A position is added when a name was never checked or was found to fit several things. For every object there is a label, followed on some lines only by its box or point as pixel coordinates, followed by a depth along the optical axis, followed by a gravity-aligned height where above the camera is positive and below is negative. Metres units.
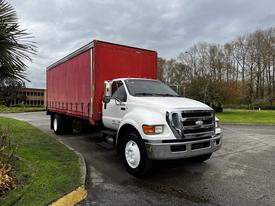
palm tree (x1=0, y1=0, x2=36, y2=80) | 3.85 +1.11
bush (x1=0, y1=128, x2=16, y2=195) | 3.17 -1.18
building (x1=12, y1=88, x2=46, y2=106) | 56.93 +1.72
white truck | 3.97 -0.13
